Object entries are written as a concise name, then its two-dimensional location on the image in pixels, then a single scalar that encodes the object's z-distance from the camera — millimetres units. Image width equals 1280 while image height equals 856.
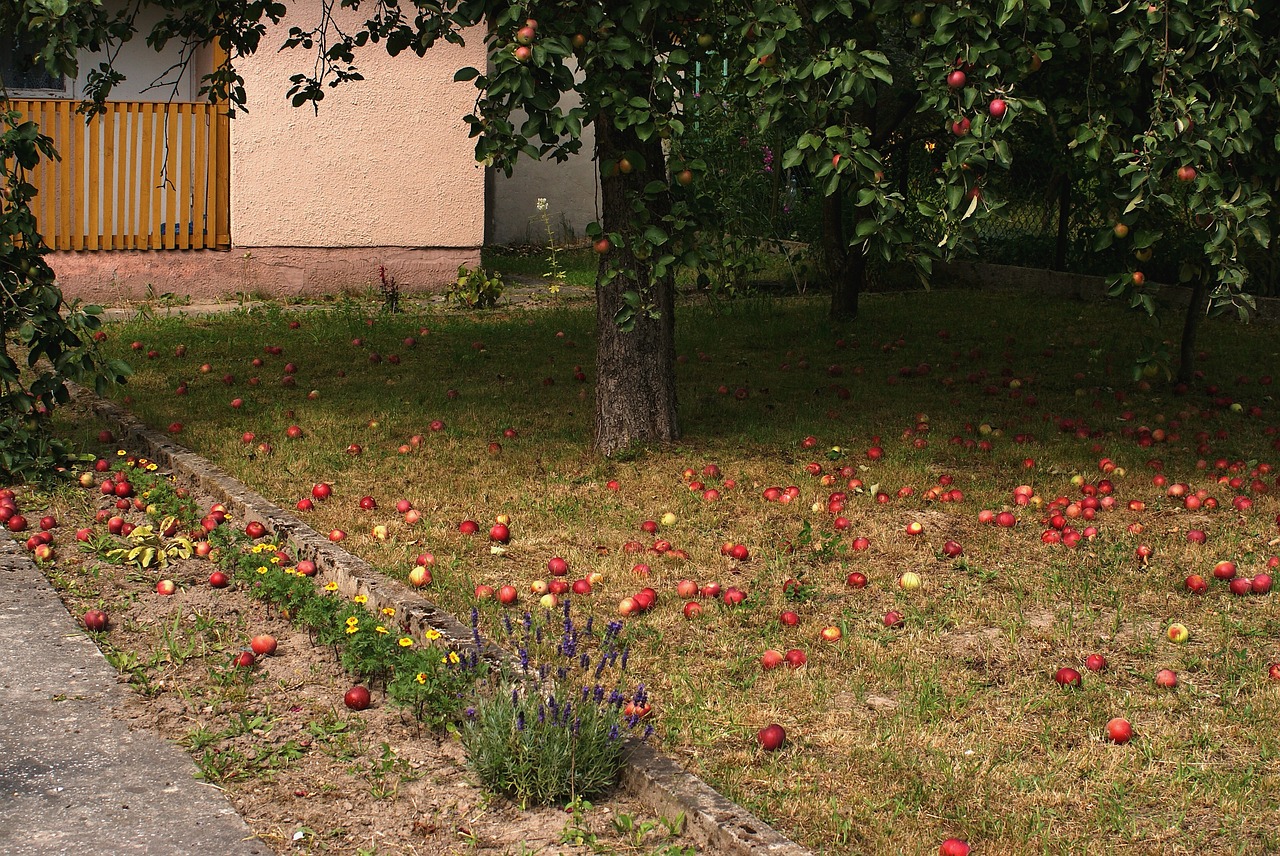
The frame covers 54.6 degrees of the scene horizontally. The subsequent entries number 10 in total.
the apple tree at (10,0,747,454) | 5012
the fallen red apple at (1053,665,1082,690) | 4051
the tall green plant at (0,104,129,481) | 5902
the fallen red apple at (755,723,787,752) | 3605
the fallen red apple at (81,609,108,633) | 4531
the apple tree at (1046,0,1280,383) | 4383
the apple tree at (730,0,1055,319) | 4383
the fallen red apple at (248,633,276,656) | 4359
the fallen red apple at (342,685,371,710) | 3926
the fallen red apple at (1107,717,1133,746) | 3670
